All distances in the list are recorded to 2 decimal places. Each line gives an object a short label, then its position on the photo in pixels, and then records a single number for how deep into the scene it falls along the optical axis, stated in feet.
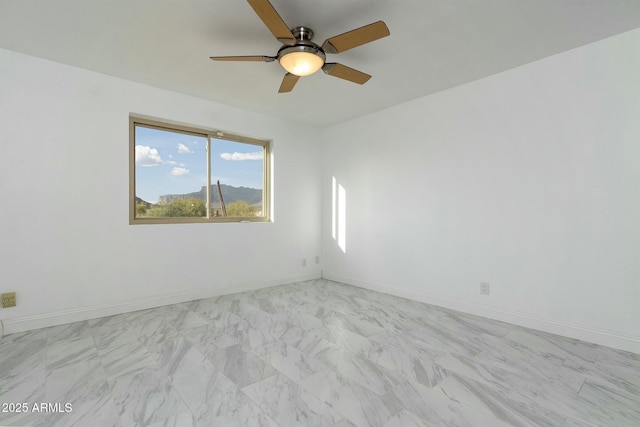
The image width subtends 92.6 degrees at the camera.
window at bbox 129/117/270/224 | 11.26
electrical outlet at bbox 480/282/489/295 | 10.07
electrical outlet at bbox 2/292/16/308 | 8.42
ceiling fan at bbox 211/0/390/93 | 5.88
